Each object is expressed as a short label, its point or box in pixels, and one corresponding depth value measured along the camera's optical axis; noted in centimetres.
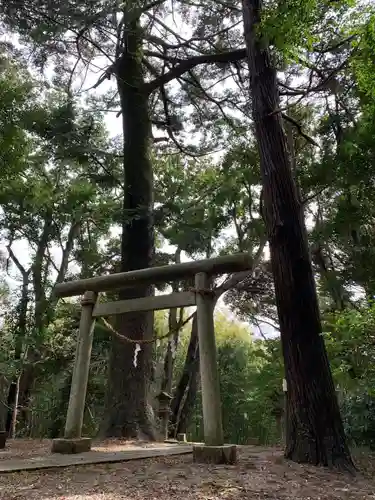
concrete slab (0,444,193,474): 328
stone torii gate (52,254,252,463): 374
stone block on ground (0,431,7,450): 500
